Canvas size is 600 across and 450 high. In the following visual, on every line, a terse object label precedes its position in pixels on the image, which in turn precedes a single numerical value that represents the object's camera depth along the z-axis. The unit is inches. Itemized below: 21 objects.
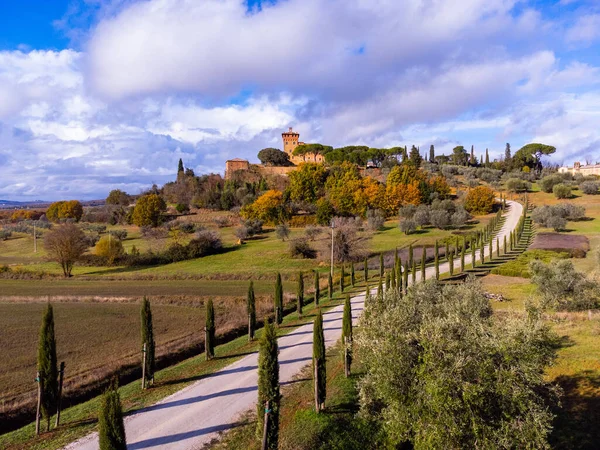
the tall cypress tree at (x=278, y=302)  1036.5
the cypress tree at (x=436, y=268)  1407.4
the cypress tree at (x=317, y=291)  1222.3
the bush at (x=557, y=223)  2445.9
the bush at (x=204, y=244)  2489.1
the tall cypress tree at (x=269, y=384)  456.8
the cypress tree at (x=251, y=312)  906.7
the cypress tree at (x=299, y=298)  1119.0
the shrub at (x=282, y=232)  2733.8
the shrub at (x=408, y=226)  2672.2
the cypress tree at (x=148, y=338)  662.5
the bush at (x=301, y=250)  2274.9
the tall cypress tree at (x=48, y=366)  536.1
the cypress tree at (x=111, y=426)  377.7
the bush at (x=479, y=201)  3211.1
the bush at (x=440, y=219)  2748.5
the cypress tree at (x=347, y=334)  664.4
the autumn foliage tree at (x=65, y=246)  2256.4
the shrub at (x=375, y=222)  2861.7
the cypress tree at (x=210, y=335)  780.0
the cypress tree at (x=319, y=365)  542.0
